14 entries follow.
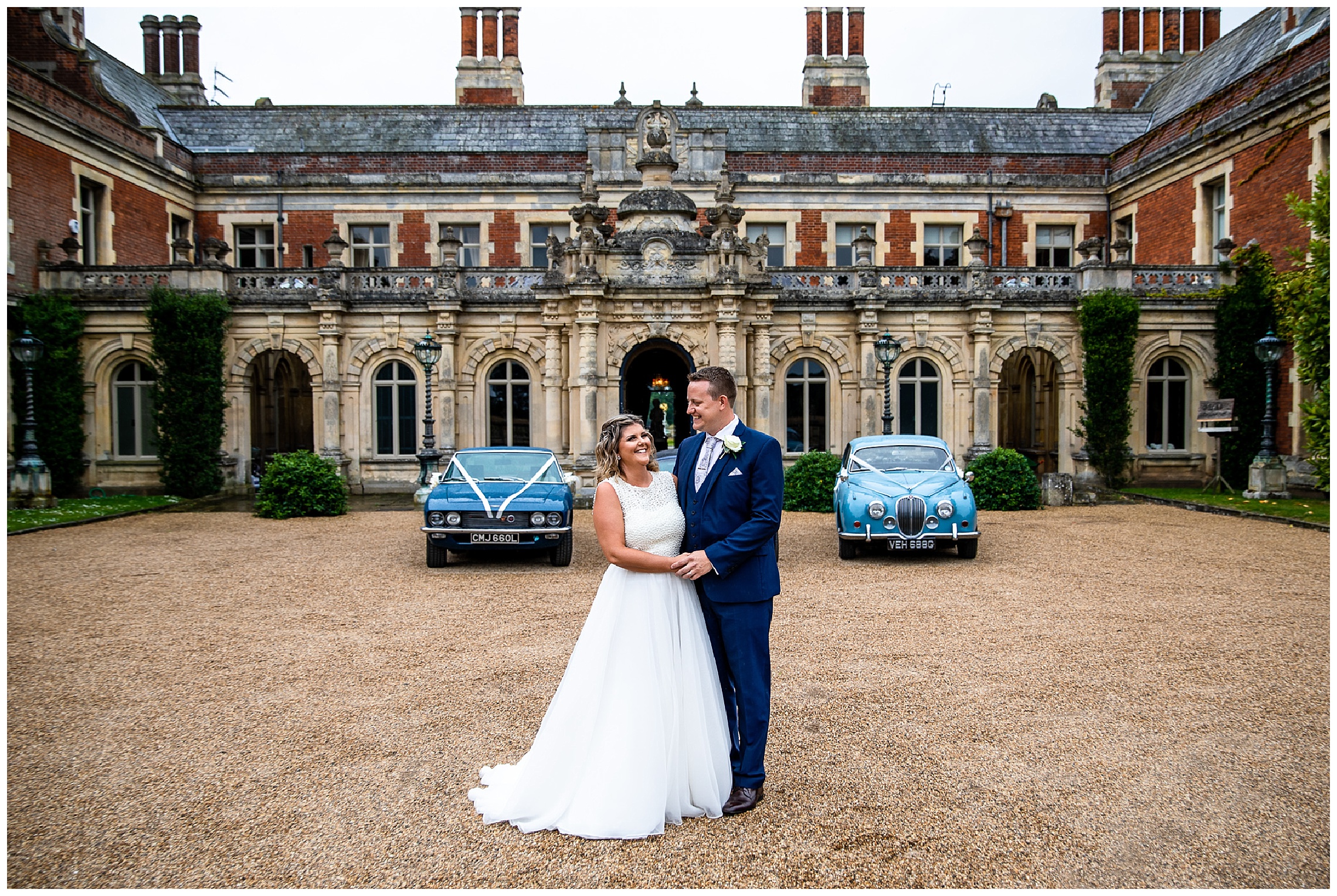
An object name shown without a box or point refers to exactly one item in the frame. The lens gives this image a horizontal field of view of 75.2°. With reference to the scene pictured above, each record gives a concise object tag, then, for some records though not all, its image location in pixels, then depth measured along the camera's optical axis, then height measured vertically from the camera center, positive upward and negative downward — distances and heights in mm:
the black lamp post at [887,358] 18375 +1476
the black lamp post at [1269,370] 17578 +1121
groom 4051 -519
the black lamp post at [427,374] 18047 +1210
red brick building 19594 +5012
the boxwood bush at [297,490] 16375 -1094
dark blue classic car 10734 -1086
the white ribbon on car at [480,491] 10758 -710
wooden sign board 19219 +288
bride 3910 -1247
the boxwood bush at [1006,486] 17047 -1191
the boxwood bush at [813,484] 17016 -1113
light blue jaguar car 10961 -1066
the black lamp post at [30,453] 17266 -372
